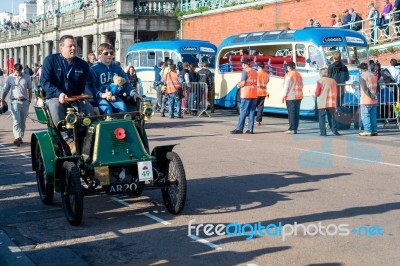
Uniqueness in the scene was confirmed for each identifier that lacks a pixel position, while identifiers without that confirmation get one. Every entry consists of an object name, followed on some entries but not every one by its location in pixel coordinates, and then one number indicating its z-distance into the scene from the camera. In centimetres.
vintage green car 855
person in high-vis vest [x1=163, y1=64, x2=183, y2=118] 2492
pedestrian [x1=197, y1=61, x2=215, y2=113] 2706
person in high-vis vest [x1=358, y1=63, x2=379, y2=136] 1805
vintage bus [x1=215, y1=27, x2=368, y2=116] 2297
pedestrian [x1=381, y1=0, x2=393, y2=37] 2845
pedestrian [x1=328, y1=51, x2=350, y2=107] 1992
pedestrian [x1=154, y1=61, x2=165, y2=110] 2731
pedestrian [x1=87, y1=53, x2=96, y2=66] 2108
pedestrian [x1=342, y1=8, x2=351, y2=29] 2977
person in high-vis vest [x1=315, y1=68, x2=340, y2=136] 1844
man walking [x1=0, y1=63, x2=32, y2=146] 1669
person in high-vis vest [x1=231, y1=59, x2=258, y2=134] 1889
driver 961
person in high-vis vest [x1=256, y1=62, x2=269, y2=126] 2095
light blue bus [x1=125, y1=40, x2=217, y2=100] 3025
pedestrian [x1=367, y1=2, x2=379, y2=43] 2914
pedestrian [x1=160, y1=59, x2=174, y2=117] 2534
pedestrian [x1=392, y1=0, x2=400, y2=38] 2795
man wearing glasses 980
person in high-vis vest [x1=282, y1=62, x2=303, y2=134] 1917
